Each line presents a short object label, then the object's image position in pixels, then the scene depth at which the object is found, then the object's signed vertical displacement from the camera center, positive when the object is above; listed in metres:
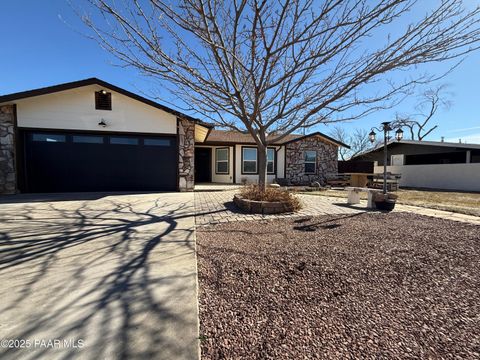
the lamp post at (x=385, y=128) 7.15 +1.28
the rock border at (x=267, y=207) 5.98 -1.00
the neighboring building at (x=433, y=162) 14.37 +0.52
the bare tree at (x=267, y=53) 4.18 +2.45
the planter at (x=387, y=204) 6.51 -0.99
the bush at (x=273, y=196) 6.27 -0.77
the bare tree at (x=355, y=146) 35.34 +3.52
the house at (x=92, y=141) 8.45 +1.07
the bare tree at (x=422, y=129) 28.95 +5.40
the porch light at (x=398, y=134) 9.06 +1.41
